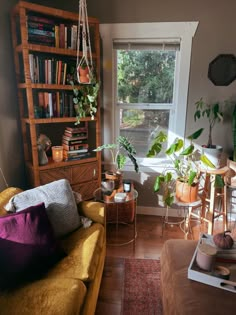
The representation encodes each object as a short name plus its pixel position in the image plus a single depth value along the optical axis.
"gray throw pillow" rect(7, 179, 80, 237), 1.62
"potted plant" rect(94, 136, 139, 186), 2.28
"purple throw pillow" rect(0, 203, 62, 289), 1.26
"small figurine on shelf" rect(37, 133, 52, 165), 2.22
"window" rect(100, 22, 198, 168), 2.36
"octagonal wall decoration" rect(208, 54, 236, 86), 2.29
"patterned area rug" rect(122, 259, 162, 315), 1.61
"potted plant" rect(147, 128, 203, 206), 2.22
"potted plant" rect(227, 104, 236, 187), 2.27
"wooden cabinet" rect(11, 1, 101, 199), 1.99
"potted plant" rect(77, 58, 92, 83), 2.05
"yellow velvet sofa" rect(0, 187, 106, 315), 1.14
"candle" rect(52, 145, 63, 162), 2.31
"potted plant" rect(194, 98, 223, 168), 2.24
